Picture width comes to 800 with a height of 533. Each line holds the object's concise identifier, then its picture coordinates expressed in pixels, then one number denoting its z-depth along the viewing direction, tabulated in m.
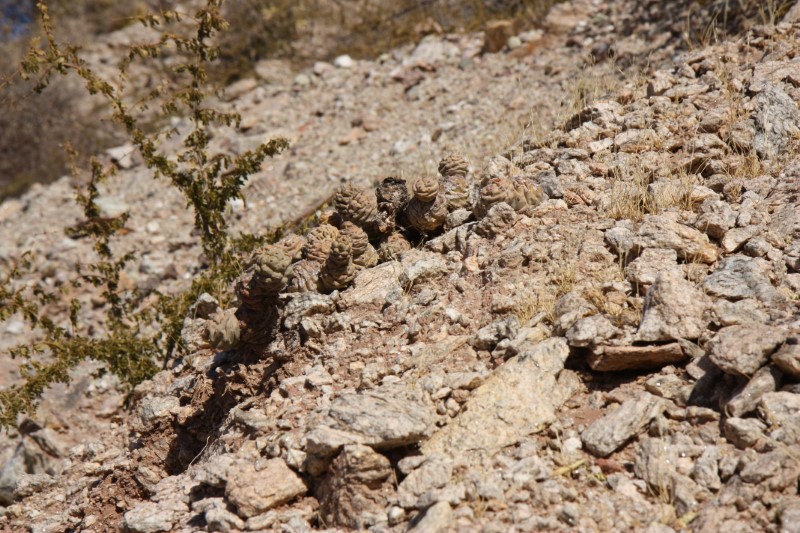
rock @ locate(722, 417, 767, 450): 3.02
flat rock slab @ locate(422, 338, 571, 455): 3.40
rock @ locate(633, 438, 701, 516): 2.94
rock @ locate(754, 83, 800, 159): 4.82
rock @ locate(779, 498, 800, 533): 2.68
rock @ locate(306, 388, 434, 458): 3.28
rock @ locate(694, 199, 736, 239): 4.18
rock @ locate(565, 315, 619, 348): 3.59
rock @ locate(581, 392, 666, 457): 3.21
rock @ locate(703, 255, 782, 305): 3.65
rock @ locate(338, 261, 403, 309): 4.46
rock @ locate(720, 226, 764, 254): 4.05
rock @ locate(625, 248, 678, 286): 3.88
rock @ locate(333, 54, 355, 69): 11.03
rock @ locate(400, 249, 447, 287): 4.50
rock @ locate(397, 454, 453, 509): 3.19
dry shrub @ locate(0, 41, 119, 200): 11.99
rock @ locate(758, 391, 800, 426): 3.04
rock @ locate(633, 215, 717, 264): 4.02
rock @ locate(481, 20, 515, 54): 9.84
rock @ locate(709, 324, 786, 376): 3.19
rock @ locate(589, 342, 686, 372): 3.48
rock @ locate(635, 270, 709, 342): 3.53
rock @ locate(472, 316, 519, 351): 3.85
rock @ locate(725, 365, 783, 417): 3.14
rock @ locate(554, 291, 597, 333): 3.75
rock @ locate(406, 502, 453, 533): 2.95
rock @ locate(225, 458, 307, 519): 3.36
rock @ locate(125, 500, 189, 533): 3.66
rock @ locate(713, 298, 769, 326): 3.51
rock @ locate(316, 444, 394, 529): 3.23
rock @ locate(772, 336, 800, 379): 3.11
